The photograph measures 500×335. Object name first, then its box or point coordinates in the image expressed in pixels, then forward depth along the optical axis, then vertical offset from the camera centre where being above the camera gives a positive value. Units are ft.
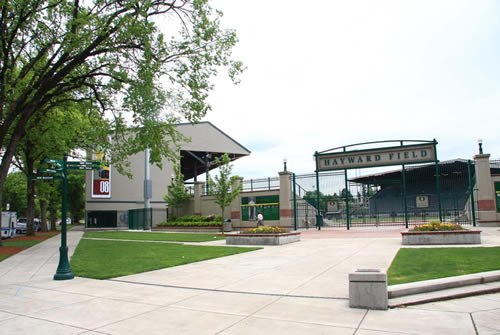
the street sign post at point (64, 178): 32.24 +2.64
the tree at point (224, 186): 86.33 +4.14
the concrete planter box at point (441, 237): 45.06 -4.57
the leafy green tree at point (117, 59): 55.16 +23.46
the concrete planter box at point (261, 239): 55.57 -5.26
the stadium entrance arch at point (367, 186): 76.95 +3.34
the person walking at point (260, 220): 87.35 -3.89
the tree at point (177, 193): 118.11 +3.69
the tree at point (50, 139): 83.61 +15.80
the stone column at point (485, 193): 74.28 +1.03
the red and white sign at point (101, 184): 145.59 +8.64
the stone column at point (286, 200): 89.04 +0.63
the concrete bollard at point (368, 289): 19.89 -4.60
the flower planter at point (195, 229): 99.90 -6.45
